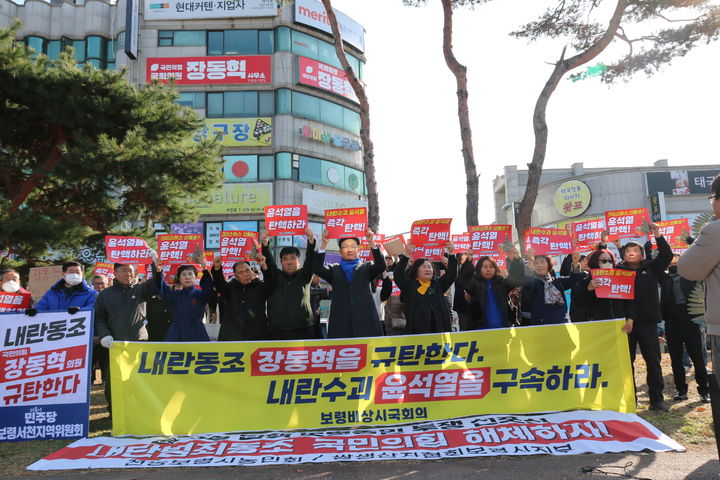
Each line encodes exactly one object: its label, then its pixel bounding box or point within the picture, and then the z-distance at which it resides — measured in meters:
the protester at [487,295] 6.09
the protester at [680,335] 6.25
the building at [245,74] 28.42
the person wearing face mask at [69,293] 5.98
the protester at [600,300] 6.08
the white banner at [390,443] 4.20
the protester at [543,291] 6.18
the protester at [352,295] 5.60
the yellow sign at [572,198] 38.59
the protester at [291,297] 5.65
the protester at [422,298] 5.75
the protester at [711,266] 3.28
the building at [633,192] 36.81
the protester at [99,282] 7.59
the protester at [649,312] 5.82
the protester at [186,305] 5.84
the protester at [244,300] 5.84
